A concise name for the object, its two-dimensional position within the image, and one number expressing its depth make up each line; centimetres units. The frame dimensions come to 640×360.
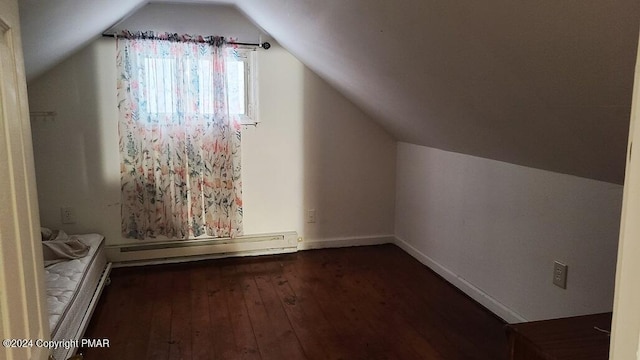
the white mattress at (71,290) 184
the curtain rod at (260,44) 312
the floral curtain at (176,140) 291
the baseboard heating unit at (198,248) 311
